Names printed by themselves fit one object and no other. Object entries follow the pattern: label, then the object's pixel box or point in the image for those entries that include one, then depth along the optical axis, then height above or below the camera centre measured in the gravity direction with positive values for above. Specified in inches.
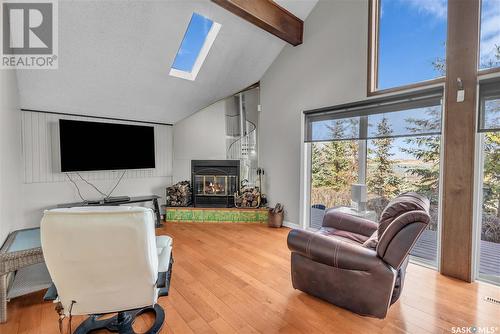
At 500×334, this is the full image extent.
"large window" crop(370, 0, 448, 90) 102.4 +55.7
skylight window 131.9 +68.8
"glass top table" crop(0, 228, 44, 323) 71.1 -30.5
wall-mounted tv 147.3 +9.5
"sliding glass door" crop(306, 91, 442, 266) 105.3 +2.4
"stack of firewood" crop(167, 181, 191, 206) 184.5 -27.8
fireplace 184.4 -17.4
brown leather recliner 64.3 -30.8
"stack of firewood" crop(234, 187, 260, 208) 175.3 -28.7
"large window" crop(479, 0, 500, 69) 89.0 +48.2
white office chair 47.4 -21.1
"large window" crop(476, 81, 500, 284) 88.4 -12.2
